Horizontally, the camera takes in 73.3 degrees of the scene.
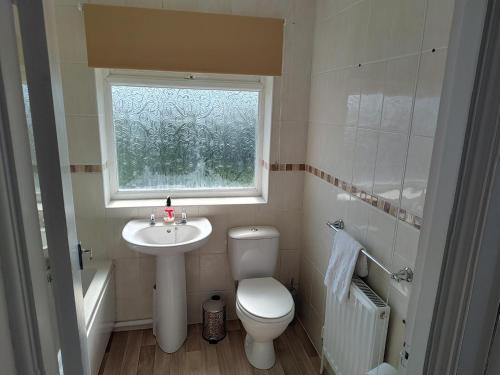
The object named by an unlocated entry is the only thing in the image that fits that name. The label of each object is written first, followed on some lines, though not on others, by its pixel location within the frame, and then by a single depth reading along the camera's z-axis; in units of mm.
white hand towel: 1654
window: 2330
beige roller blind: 1969
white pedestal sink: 2166
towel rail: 1335
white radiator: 1462
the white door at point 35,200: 509
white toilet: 1972
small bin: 2367
